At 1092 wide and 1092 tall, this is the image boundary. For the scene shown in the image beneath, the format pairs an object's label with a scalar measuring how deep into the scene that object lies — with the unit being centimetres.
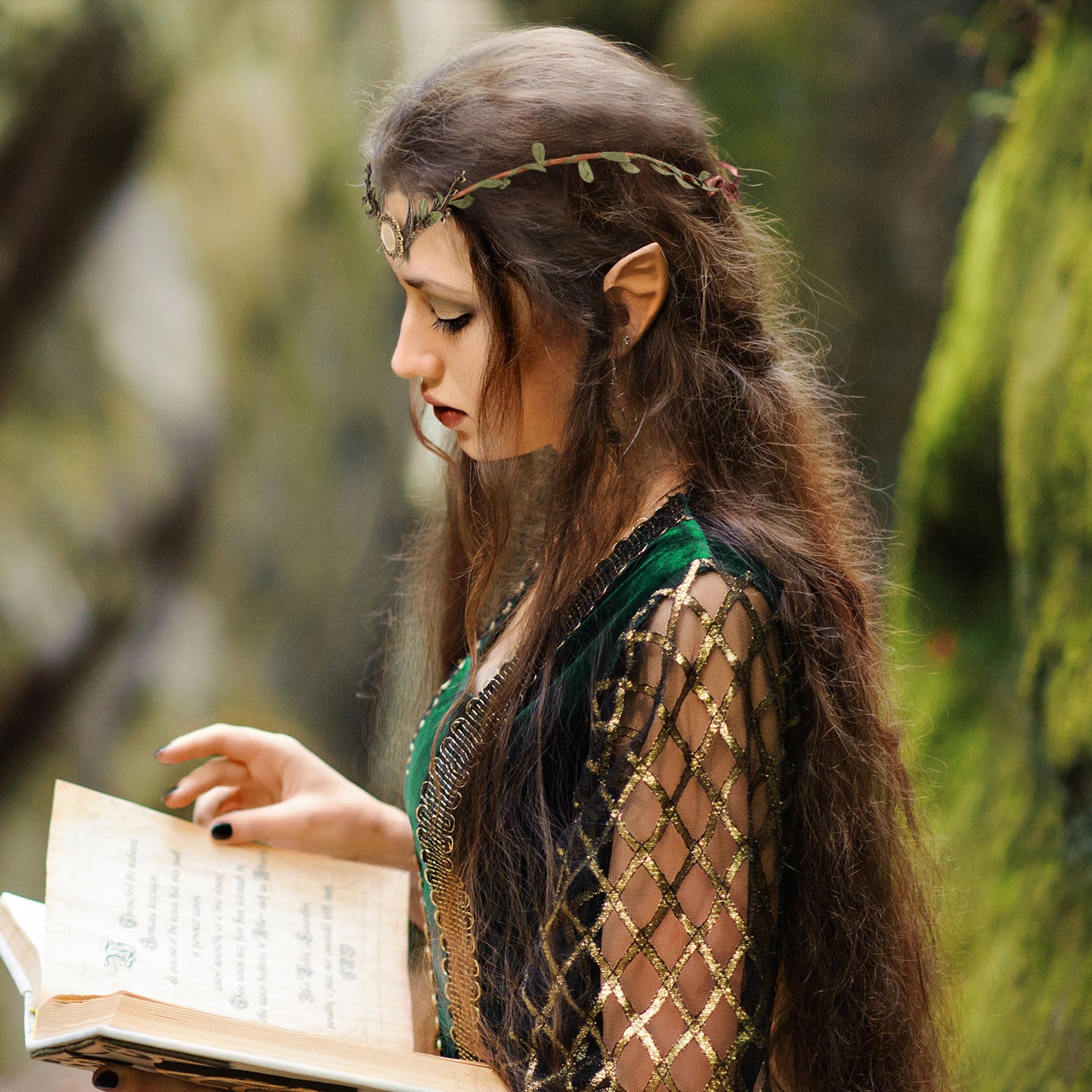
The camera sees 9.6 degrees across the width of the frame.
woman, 340
